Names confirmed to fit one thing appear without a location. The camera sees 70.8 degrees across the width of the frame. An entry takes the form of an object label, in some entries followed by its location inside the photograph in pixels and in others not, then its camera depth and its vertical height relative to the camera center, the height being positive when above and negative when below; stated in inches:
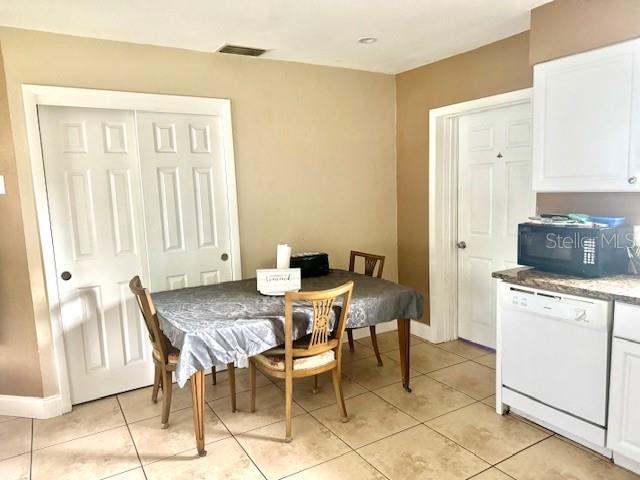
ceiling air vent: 125.4 +40.7
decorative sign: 112.9 -22.2
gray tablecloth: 90.4 -27.2
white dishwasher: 86.4 -36.9
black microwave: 91.6 -14.4
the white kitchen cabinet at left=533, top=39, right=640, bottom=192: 89.3 +12.2
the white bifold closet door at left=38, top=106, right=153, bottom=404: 114.5 -10.4
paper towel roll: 120.3 -16.9
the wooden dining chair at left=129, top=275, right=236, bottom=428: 97.5 -35.2
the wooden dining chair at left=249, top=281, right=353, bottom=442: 95.9 -35.8
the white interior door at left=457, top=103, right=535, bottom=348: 133.6 -5.9
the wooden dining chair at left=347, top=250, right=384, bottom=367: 139.9 -24.7
